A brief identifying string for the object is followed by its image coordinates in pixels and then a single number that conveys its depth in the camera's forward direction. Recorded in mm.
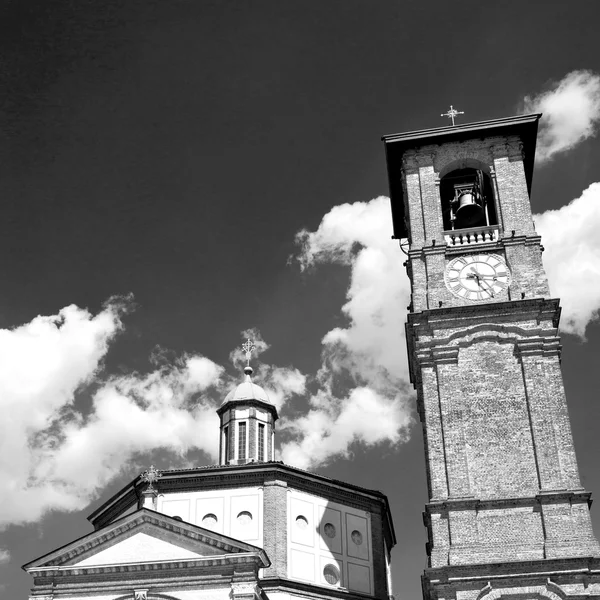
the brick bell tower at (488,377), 24719
